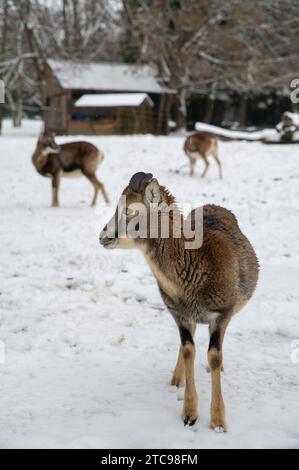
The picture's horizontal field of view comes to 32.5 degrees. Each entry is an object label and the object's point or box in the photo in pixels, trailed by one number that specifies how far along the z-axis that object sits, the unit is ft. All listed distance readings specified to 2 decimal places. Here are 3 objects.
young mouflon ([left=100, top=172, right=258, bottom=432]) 13.10
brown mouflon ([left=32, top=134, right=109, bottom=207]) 40.24
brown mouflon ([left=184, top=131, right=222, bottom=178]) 52.19
